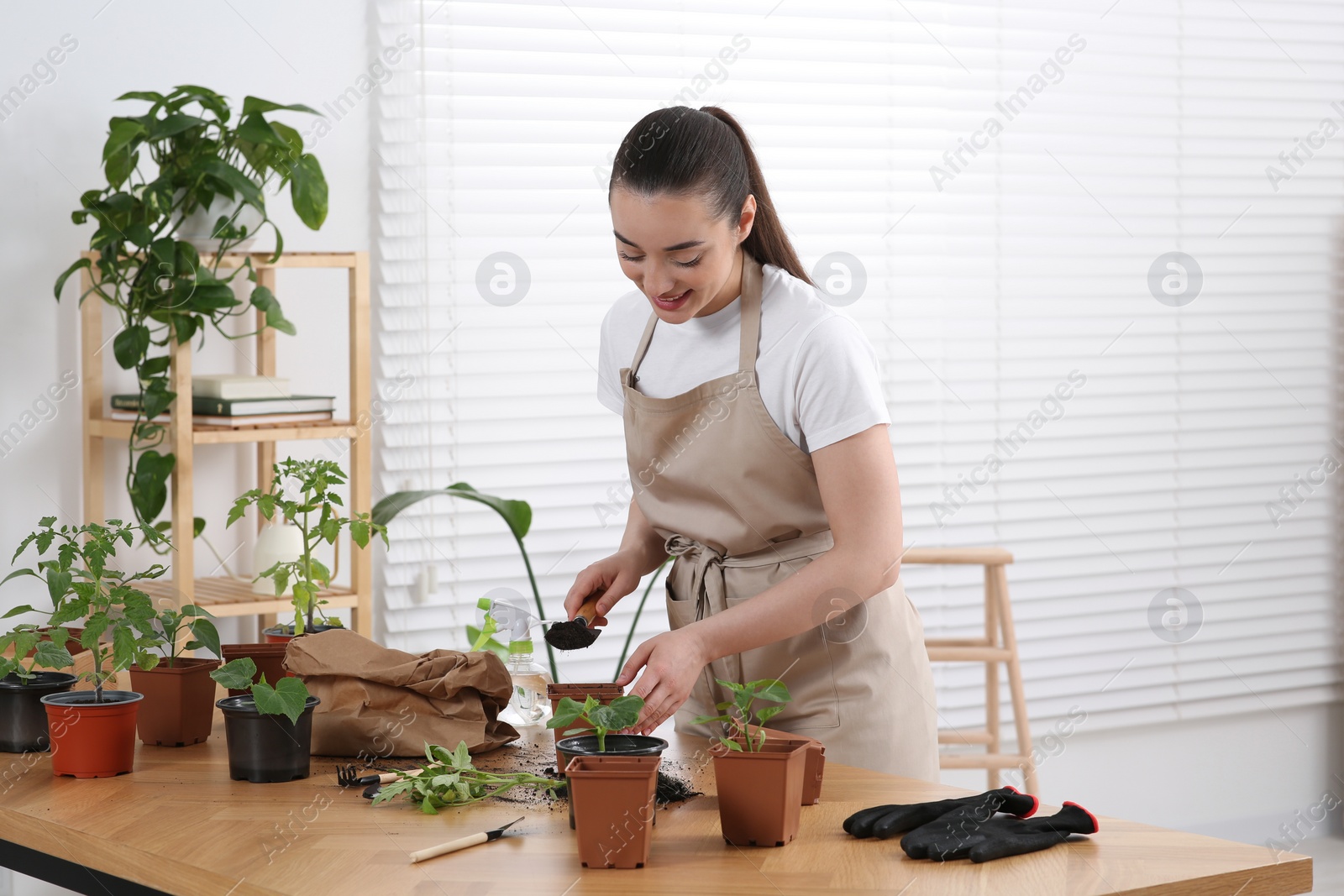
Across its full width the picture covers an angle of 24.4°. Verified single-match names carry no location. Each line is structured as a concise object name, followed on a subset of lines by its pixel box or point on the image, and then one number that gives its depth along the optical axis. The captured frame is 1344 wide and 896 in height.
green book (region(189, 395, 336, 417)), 5.10
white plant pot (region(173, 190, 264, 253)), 5.04
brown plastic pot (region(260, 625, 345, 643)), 4.24
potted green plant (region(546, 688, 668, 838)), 3.59
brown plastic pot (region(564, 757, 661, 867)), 3.51
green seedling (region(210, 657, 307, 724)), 3.78
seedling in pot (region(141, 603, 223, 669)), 3.93
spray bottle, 4.10
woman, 4.01
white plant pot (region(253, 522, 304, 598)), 5.16
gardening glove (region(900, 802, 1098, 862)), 3.53
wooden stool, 5.87
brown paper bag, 3.91
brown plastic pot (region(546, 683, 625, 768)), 3.87
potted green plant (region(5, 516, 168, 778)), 3.82
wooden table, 3.47
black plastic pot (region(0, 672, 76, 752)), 3.93
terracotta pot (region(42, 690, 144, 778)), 3.82
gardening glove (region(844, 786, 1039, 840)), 3.60
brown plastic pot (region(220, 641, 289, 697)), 4.12
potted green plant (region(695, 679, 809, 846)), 3.56
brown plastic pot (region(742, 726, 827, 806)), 3.71
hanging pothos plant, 4.98
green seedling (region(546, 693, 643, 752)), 3.59
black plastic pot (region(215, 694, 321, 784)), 3.81
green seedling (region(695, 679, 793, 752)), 3.61
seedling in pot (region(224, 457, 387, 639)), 4.23
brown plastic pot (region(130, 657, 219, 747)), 3.98
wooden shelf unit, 5.05
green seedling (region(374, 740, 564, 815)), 3.73
